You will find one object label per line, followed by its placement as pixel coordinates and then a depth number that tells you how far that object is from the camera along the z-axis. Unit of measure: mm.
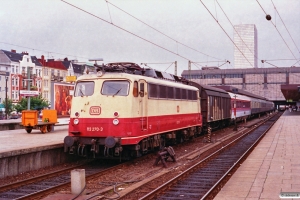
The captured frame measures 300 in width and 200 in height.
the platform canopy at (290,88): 53738
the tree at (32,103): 63844
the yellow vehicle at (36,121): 23859
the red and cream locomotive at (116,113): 14141
